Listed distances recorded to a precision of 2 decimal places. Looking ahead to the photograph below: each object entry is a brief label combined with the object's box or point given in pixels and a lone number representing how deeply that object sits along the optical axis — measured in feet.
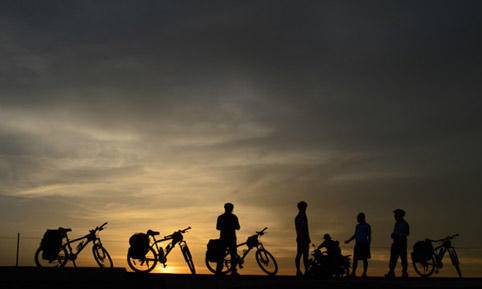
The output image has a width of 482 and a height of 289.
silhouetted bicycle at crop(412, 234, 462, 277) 78.07
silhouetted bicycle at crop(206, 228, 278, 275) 69.62
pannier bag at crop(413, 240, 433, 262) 78.02
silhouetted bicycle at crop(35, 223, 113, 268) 71.92
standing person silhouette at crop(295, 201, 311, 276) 67.10
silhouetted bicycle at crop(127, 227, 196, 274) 72.90
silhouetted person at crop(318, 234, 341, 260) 77.10
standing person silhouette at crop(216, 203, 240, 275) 66.95
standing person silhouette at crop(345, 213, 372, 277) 69.56
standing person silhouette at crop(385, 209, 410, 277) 70.85
